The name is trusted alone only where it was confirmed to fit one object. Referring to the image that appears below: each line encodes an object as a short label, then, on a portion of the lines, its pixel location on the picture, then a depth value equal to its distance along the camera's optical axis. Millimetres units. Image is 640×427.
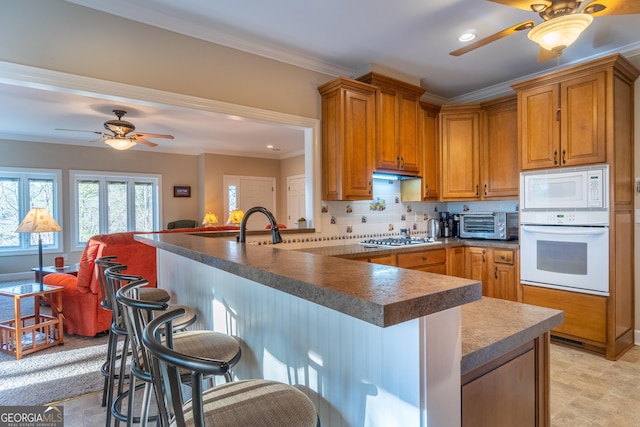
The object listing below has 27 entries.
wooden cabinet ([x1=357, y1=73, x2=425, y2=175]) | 3469
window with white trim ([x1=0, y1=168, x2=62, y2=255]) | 6184
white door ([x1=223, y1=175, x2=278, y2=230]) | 7820
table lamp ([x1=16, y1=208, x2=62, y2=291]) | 3330
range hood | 3725
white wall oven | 2809
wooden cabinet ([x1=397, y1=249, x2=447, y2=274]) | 3306
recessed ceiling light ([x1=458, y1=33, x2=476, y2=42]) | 2868
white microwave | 2814
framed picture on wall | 7574
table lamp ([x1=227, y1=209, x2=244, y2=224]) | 6502
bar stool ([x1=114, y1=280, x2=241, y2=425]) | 1013
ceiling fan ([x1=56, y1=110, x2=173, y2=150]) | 4402
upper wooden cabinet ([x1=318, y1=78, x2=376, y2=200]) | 3258
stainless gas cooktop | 3432
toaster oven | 3752
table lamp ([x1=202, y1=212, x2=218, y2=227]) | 6973
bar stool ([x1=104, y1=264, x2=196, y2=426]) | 1681
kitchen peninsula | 681
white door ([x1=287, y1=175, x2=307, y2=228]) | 7840
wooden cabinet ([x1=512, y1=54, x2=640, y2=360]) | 2791
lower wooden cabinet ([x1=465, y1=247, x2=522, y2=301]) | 3428
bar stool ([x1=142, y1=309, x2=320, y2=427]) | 630
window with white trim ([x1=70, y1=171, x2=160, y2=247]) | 6656
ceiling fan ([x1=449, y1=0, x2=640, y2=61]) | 1806
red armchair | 3264
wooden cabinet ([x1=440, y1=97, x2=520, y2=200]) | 3750
